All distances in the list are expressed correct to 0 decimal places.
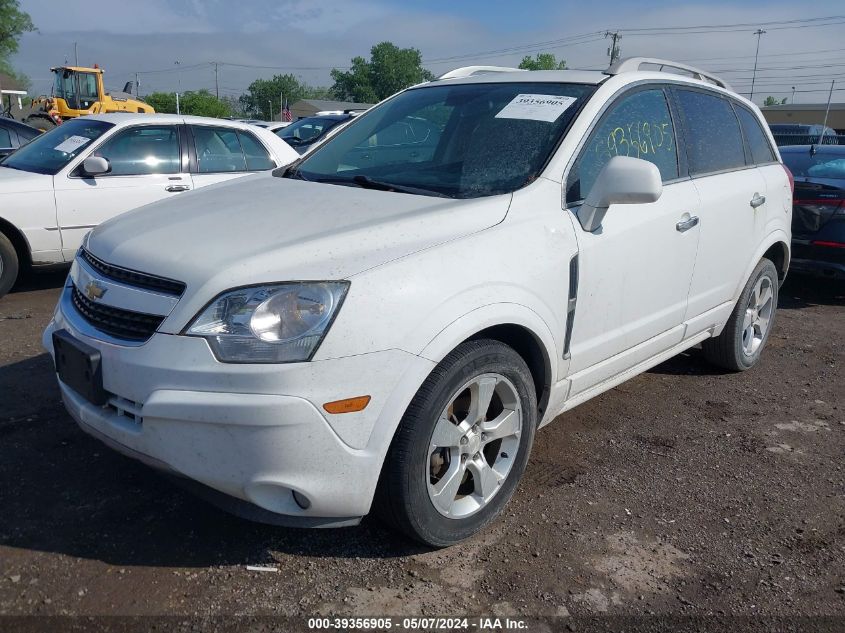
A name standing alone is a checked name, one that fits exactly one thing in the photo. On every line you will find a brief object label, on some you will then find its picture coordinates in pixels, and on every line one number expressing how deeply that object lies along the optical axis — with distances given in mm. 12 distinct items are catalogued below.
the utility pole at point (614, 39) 62356
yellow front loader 26922
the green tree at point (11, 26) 62469
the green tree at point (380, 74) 101250
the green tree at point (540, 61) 90788
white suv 2283
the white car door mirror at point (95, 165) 6125
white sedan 6094
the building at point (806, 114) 60312
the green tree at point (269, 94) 104188
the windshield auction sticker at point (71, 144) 6426
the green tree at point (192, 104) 68312
